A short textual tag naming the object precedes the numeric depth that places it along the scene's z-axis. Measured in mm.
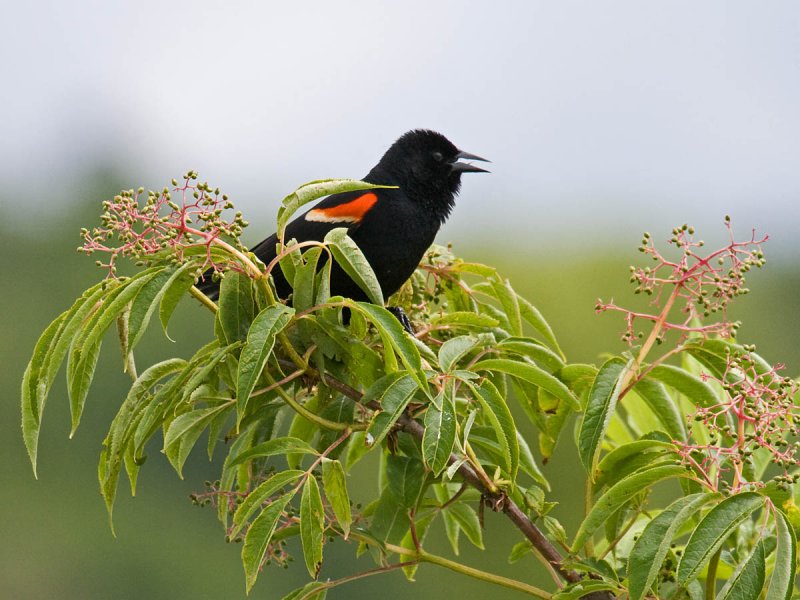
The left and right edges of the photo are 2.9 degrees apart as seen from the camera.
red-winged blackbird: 8066
